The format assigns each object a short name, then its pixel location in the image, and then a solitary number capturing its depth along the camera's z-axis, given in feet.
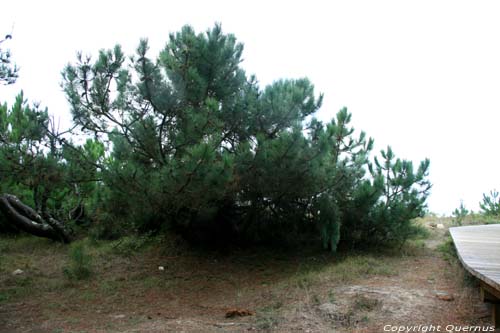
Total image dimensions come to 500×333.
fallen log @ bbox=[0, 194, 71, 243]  24.34
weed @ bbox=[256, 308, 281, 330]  10.68
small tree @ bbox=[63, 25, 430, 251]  14.20
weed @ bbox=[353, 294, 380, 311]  11.33
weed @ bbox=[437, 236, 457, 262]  17.76
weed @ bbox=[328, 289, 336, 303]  12.19
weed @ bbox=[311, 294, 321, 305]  12.17
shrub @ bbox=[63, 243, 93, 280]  17.48
